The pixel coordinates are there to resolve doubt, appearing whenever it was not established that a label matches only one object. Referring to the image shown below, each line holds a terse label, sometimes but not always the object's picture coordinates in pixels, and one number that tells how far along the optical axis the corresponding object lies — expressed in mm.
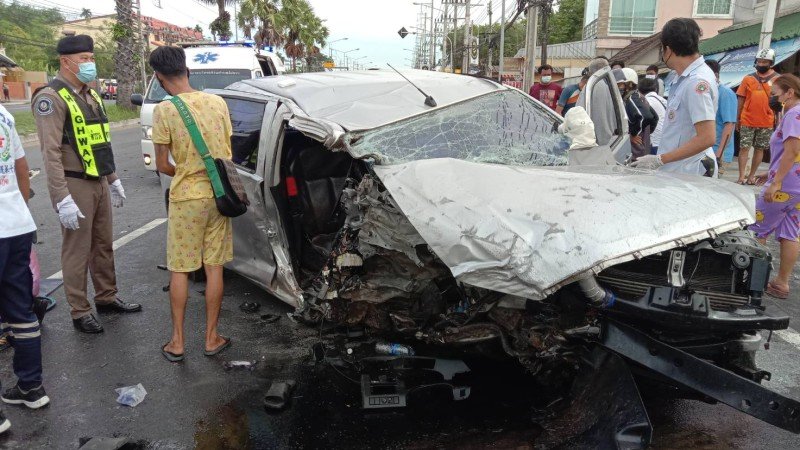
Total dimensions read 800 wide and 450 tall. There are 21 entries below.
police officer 3811
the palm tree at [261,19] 39219
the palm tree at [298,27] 47094
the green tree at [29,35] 58812
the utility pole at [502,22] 26769
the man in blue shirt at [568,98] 8289
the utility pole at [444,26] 55688
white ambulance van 9409
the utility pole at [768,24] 11641
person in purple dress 4460
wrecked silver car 2391
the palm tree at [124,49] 21469
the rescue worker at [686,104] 3930
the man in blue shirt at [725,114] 6625
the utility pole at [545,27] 23677
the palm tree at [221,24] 32906
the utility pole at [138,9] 30597
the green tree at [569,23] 55781
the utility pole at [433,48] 73450
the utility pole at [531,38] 18000
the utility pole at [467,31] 39250
